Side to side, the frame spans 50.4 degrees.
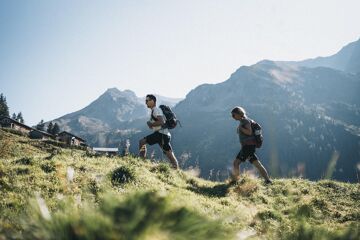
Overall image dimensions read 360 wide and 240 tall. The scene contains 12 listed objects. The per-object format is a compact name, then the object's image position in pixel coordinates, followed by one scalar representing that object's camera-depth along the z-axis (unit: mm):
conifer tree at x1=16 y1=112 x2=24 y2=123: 196875
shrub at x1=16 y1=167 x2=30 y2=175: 8064
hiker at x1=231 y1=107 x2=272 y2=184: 12844
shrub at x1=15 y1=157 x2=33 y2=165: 9258
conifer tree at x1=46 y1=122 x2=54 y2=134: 154775
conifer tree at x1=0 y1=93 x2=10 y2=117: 158025
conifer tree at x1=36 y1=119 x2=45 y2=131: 169750
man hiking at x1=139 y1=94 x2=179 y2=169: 13678
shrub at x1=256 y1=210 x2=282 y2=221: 8426
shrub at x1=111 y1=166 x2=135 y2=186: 8851
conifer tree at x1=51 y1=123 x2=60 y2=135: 152125
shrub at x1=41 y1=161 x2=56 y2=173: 8802
